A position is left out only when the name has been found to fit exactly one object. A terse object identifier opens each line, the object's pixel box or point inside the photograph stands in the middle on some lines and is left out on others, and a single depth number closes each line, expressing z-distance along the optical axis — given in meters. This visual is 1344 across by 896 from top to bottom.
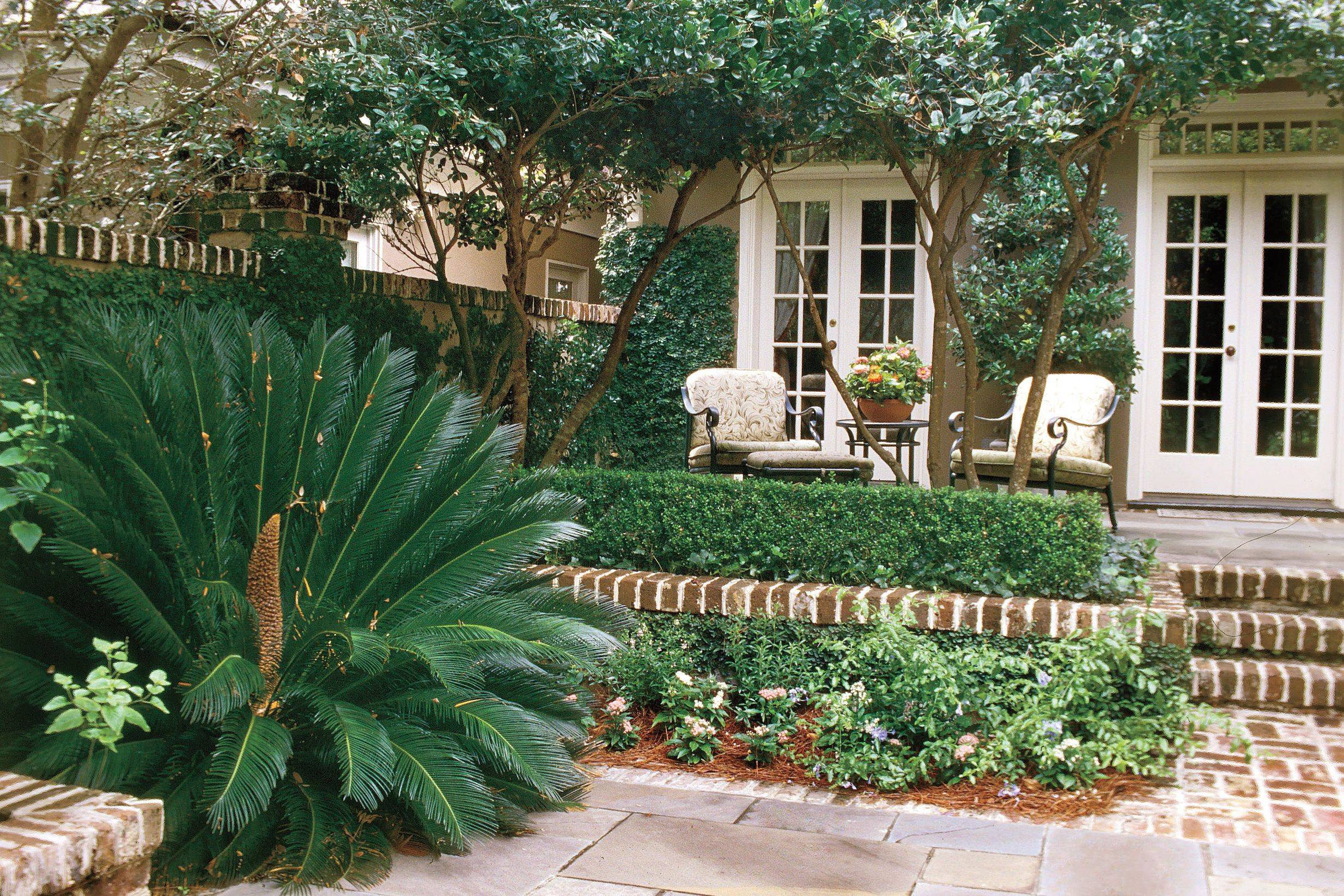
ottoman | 5.48
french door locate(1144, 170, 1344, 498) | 7.03
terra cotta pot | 5.97
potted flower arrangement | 5.93
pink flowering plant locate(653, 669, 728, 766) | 3.37
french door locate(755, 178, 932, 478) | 7.89
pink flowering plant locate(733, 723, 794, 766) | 3.30
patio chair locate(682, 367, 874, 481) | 5.97
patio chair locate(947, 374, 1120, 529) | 5.42
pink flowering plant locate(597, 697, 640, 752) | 3.49
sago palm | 2.39
